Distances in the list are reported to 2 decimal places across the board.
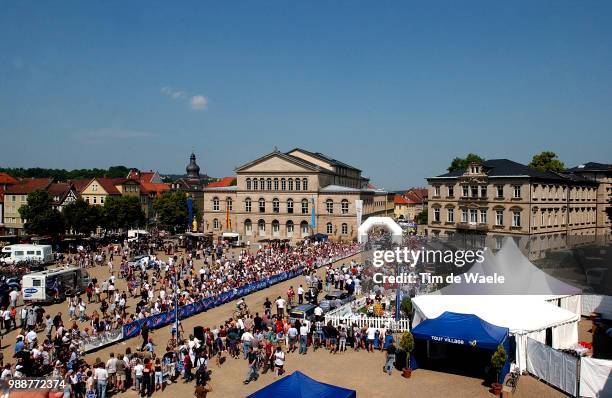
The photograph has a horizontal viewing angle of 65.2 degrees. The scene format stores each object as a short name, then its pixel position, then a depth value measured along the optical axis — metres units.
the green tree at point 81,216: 61.12
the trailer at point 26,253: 39.56
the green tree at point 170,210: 76.31
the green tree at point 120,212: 67.38
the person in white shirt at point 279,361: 16.05
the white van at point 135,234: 57.11
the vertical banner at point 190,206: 54.90
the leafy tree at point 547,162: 65.44
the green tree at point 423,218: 95.40
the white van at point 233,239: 57.38
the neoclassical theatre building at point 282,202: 62.16
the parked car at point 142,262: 36.71
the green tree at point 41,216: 57.44
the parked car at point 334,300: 23.27
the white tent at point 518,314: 15.82
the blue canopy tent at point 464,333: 14.71
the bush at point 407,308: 20.75
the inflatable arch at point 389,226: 35.52
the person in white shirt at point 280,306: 23.19
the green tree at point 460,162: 69.25
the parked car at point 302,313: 20.95
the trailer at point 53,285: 25.52
